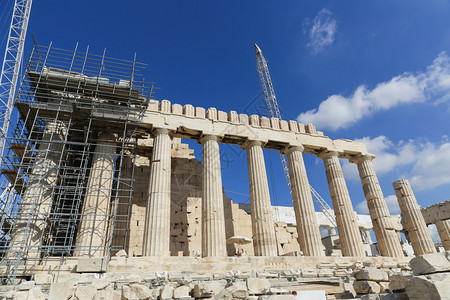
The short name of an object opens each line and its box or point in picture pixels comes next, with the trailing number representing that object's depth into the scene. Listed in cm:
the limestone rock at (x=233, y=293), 734
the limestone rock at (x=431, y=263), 736
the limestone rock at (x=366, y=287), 872
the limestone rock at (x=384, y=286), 930
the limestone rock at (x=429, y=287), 589
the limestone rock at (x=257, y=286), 804
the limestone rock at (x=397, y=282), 782
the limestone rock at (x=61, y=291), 802
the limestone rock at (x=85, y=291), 808
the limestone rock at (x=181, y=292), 834
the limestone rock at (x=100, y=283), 938
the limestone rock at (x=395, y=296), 687
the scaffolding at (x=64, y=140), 1505
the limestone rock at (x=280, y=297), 658
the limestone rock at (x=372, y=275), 976
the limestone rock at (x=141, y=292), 823
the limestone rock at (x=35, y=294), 839
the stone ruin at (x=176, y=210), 1127
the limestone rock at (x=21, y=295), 850
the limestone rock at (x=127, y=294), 811
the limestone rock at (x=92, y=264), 1314
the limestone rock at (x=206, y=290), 817
